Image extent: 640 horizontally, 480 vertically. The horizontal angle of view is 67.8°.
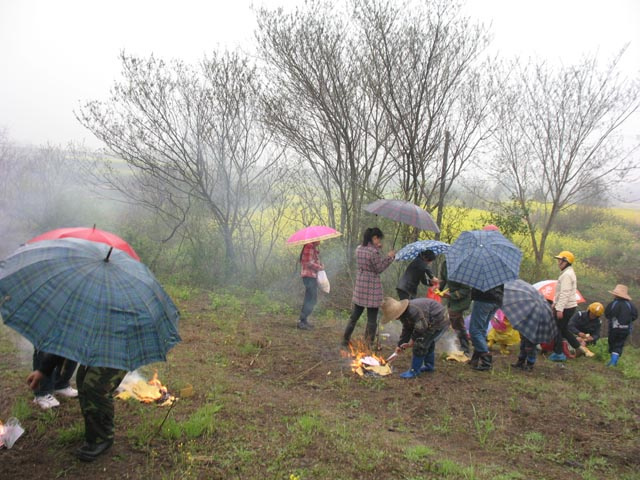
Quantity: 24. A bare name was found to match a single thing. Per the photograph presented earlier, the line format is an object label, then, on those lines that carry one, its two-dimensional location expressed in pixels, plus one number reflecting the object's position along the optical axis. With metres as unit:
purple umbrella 6.86
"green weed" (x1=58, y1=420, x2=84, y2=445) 3.72
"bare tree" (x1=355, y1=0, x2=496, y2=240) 10.02
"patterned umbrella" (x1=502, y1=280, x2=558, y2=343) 6.32
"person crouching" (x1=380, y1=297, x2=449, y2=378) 5.55
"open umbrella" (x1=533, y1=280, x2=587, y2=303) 8.17
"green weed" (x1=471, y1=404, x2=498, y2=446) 4.55
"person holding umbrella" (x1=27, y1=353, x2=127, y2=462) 3.38
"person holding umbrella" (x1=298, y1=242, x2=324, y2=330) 8.23
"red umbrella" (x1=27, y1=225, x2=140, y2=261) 4.09
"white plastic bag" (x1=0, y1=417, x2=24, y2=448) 3.59
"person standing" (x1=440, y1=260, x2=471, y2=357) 6.85
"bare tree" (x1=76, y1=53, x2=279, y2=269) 11.37
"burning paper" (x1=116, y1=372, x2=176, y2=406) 4.70
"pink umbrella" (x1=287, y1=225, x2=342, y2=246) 7.79
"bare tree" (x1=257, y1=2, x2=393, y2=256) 10.44
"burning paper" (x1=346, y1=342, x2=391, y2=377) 6.10
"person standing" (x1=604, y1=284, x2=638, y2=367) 7.31
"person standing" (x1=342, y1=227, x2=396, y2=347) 6.57
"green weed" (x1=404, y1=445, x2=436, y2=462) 3.95
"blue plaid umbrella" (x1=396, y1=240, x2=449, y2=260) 6.89
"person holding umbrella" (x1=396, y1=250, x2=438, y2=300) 6.83
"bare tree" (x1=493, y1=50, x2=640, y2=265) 13.35
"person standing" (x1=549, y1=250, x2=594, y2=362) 7.13
